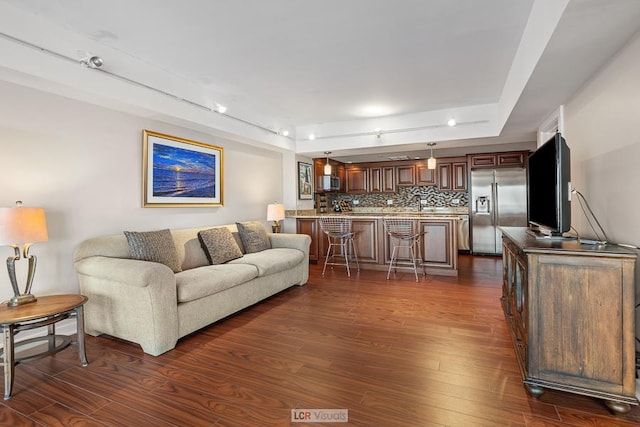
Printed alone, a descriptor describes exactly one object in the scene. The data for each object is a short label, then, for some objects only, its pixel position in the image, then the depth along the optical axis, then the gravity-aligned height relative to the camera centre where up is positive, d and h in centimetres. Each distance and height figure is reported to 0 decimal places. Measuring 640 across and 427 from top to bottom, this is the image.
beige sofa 246 -62
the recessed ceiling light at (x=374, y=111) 464 +157
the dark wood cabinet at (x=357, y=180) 787 +90
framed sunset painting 355 +56
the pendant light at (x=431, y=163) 524 +84
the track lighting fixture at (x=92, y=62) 262 +127
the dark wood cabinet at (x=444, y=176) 713 +86
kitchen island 495 -42
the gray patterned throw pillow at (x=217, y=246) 371 -32
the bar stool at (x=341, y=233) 527 -26
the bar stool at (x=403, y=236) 490 -30
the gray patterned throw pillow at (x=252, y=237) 427 -25
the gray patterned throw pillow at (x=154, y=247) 297 -26
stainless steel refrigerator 633 +21
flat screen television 207 +19
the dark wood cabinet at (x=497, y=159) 636 +111
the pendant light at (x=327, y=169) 600 +88
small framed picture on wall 629 +71
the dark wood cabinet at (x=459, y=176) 701 +85
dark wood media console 169 -58
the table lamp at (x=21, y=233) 211 -8
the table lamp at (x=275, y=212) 519 +9
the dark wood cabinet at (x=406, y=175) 743 +94
